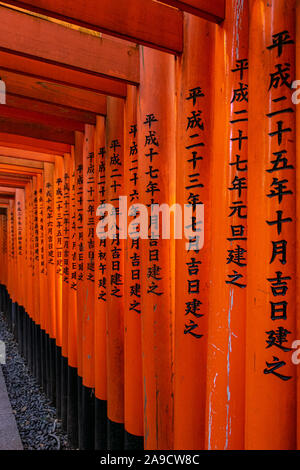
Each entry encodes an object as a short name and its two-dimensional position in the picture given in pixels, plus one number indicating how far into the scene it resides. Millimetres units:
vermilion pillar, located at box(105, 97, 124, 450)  3998
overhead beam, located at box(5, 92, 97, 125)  4418
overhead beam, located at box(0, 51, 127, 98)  3461
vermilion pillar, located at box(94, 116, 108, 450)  4461
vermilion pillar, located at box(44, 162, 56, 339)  7098
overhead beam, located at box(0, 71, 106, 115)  4020
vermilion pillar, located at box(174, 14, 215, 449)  2627
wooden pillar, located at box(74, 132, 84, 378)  5344
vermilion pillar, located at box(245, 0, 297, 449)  1915
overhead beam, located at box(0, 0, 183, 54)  2449
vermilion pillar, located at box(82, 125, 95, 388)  4875
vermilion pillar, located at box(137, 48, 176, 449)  3111
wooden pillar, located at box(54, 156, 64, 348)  6699
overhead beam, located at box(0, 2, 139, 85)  2990
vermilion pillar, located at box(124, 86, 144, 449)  3533
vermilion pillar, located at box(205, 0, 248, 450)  2221
